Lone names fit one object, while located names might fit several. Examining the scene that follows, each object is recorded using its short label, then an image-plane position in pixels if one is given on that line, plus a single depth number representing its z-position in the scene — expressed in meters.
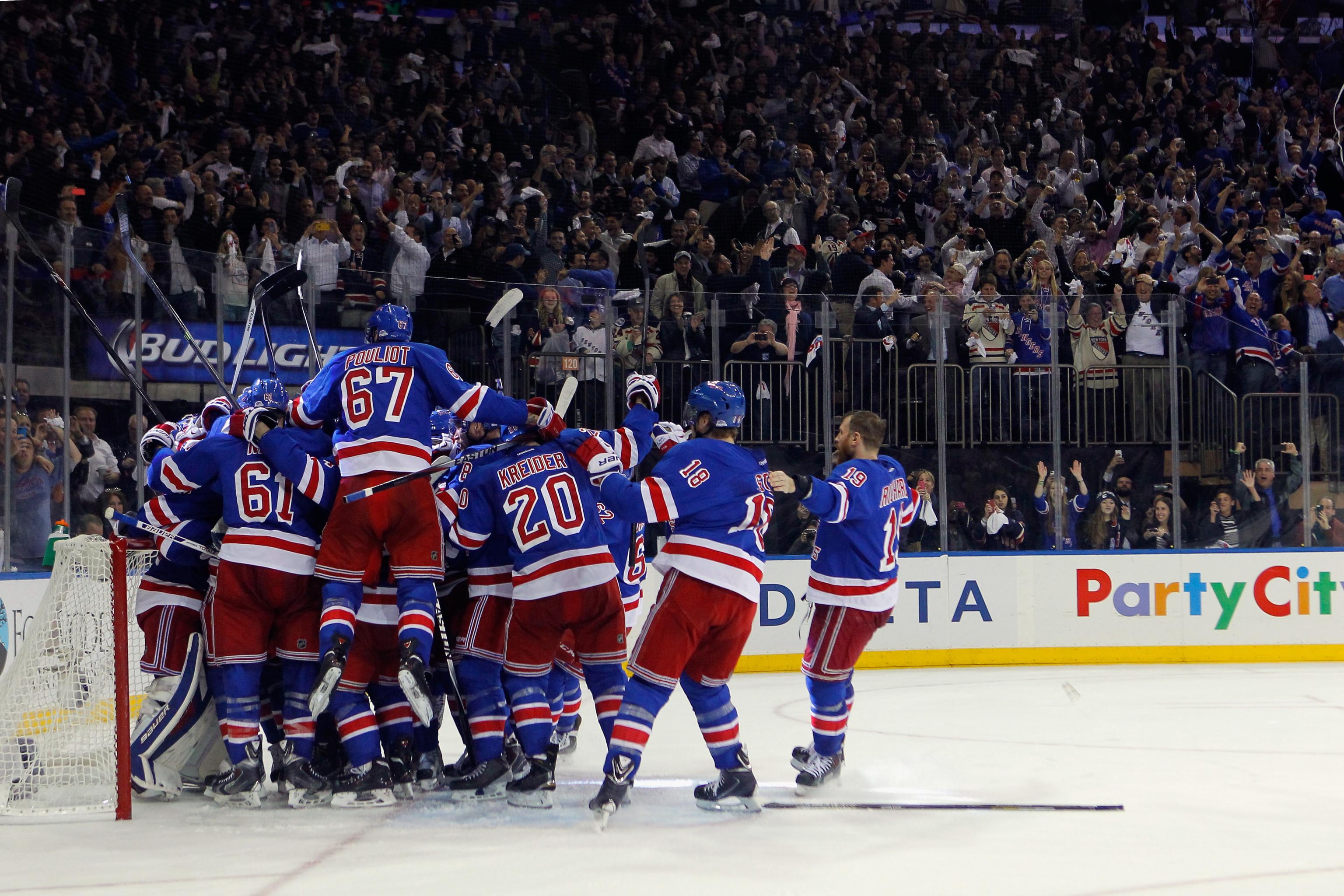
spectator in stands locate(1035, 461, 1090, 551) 17.42
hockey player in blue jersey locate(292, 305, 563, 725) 9.05
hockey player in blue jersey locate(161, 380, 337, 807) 9.14
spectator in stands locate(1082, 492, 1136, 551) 17.58
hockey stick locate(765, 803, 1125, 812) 8.87
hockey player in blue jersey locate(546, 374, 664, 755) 9.59
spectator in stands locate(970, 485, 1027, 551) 17.41
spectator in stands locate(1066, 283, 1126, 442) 17.30
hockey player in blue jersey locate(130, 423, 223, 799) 9.42
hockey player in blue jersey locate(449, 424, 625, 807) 9.02
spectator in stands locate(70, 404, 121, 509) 12.77
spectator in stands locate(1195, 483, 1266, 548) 17.70
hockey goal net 9.08
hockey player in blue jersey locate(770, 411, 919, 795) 9.57
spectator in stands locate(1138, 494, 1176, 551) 17.62
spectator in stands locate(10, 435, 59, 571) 12.41
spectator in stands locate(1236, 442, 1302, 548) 17.73
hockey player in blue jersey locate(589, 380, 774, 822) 8.46
